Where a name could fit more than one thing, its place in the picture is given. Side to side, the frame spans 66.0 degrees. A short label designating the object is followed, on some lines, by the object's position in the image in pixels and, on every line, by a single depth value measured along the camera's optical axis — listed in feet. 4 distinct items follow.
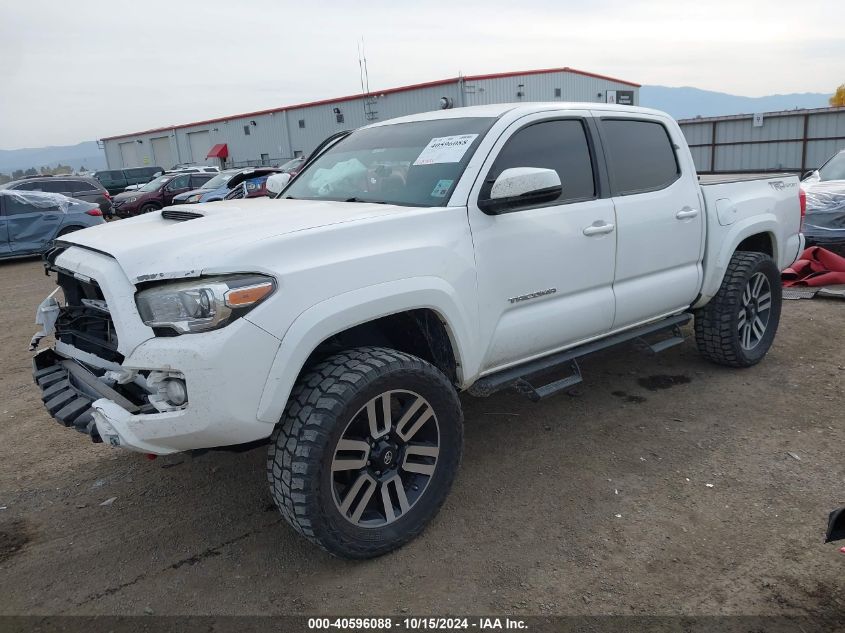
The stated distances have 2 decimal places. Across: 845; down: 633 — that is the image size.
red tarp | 25.38
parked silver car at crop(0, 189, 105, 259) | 42.39
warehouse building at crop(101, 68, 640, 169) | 103.55
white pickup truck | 8.13
